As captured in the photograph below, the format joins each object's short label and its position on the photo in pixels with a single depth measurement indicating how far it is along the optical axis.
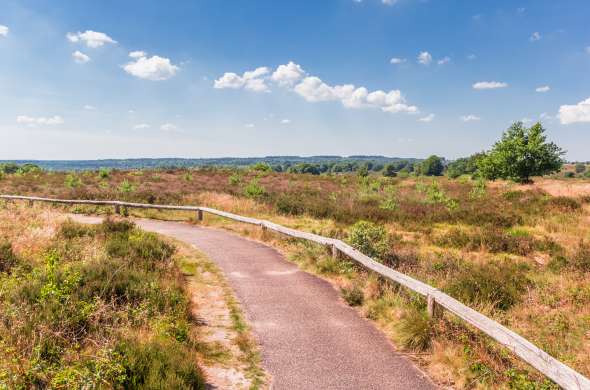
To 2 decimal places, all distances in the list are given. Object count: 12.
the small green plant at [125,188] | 28.54
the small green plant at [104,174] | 43.41
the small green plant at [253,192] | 27.28
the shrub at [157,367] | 4.20
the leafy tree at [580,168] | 183.75
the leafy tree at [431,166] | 137.75
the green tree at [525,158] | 42.81
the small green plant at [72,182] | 34.73
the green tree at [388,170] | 131.20
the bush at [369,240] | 10.59
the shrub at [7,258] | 8.01
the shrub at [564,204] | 21.31
